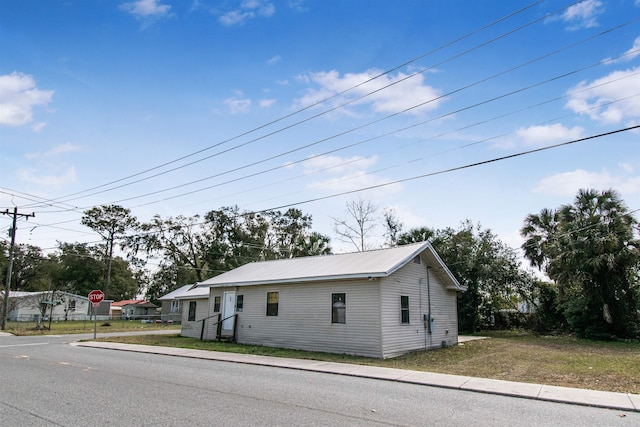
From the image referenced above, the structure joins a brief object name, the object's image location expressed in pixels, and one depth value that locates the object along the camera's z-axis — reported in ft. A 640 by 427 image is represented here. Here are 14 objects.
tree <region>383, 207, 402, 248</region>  119.24
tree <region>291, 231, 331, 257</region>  132.57
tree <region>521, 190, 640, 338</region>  66.54
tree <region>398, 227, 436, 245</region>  97.76
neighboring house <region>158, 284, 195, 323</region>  150.14
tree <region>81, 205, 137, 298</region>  177.06
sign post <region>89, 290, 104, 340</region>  67.13
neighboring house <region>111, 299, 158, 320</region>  196.95
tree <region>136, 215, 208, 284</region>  167.43
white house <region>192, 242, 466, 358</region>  48.57
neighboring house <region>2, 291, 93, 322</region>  136.77
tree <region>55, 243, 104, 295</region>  189.30
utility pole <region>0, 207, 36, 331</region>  93.20
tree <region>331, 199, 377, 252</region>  119.67
